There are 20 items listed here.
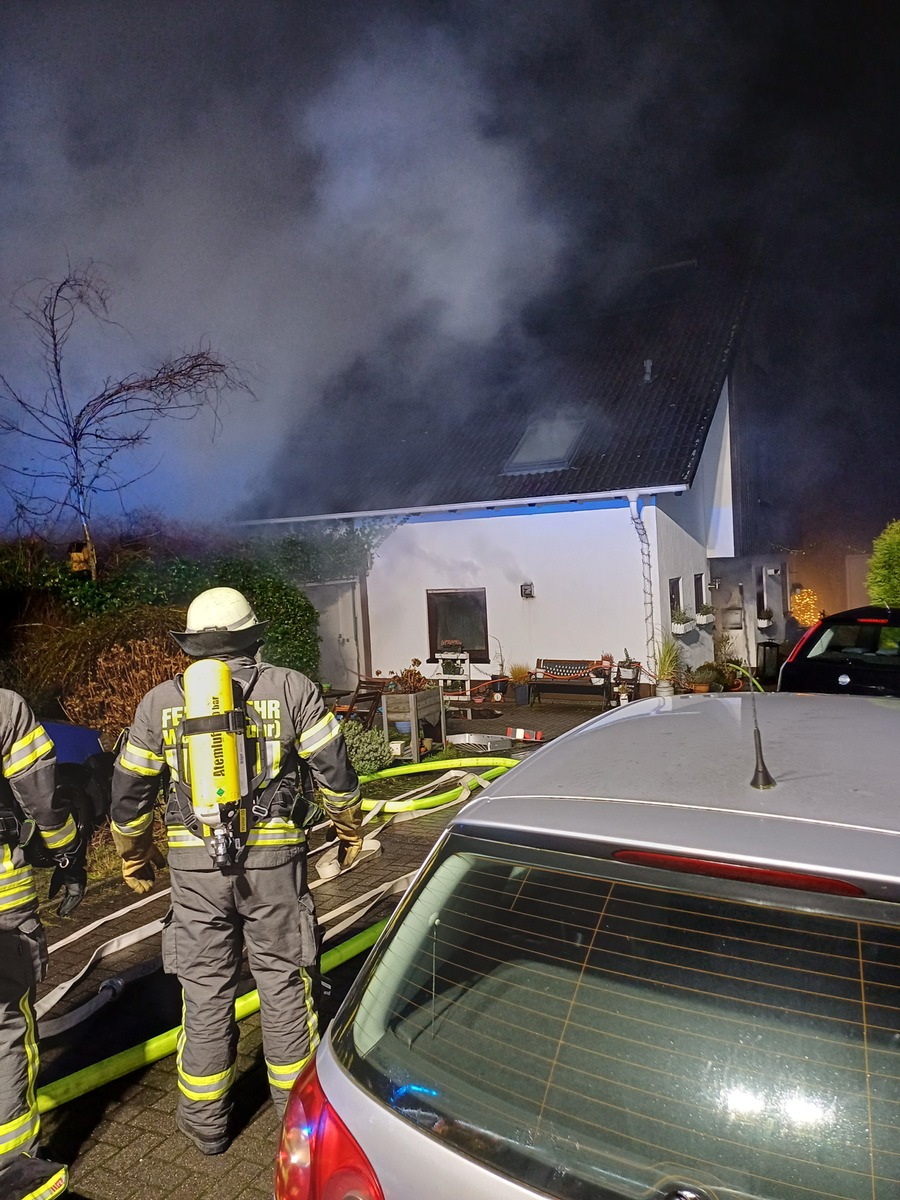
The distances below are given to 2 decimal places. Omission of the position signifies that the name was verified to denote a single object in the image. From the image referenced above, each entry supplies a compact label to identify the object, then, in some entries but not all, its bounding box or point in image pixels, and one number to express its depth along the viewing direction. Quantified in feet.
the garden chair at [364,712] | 27.61
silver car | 3.85
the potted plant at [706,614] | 38.78
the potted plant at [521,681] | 37.17
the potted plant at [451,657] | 39.68
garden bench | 36.35
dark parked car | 20.56
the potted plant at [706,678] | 35.06
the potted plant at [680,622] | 36.45
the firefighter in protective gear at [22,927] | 7.78
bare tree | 23.08
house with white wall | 36.06
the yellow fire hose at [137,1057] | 9.13
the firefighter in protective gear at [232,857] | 8.54
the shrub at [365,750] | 24.04
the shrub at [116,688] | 19.03
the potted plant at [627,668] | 35.24
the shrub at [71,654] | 18.93
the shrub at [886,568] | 29.32
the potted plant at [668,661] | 34.91
